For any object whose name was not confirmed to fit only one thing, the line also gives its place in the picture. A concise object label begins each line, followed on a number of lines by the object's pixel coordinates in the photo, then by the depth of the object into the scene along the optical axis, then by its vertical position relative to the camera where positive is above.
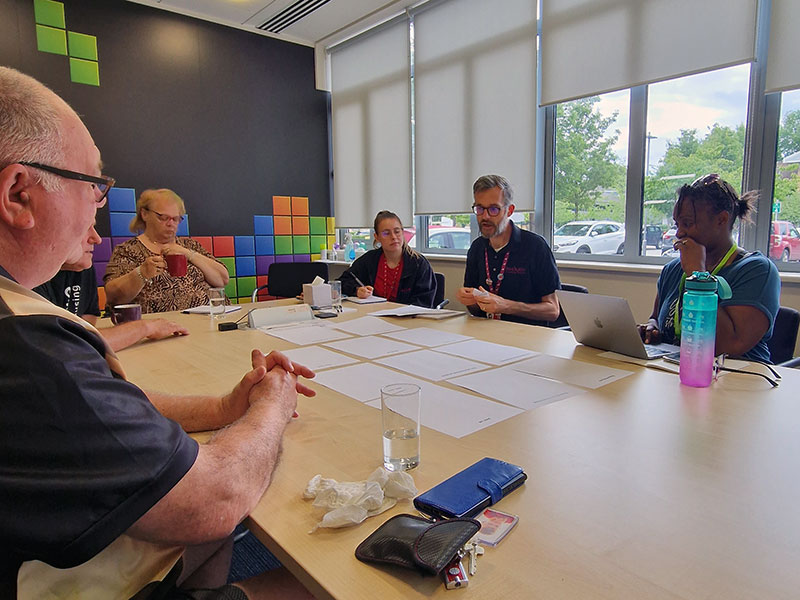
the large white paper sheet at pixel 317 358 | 1.61 -0.41
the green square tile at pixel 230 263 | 4.97 -0.27
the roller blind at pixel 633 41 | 2.79 +1.15
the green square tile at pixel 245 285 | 5.06 -0.50
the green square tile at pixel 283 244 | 5.33 -0.10
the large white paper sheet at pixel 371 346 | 1.75 -0.41
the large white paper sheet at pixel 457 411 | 1.08 -0.41
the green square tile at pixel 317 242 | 5.66 -0.09
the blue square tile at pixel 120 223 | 4.29 +0.12
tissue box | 2.69 -0.32
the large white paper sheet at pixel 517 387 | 1.24 -0.41
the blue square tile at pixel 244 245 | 5.04 -0.10
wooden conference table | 0.61 -0.41
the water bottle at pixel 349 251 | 5.54 -0.19
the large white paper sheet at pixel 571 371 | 1.38 -0.40
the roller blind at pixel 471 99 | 3.87 +1.10
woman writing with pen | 3.26 -0.25
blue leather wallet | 0.75 -0.40
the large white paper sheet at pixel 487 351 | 1.64 -0.41
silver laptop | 1.55 -0.30
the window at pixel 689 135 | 2.93 +0.57
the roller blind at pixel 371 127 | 4.93 +1.11
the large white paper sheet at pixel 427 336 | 1.91 -0.41
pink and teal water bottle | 1.22 -0.24
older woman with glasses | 3.00 -0.15
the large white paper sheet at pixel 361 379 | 1.32 -0.41
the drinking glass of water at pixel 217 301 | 2.45 -0.32
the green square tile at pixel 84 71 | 4.09 +1.35
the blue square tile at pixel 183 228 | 4.68 +0.07
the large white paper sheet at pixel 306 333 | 1.99 -0.41
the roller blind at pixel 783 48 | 2.58 +0.93
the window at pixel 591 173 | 3.51 +0.42
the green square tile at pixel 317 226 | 5.62 +0.09
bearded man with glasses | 2.68 -0.15
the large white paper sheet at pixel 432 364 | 1.48 -0.41
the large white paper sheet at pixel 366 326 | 2.15 -0.41
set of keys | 0.61 -0.42
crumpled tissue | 0.74 -0.40
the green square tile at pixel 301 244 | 5.49 -0.10
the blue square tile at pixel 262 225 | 5.14 +0.10
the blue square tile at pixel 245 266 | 5.06 -0.31
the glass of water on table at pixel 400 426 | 0.91 -0.36
